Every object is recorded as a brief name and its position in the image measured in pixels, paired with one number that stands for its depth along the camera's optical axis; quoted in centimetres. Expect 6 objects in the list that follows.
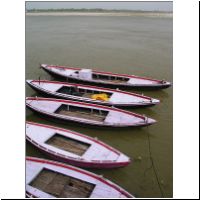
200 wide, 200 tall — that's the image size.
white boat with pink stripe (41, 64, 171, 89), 1443
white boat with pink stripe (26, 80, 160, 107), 1237
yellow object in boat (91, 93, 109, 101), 1263
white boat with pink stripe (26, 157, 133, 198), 750
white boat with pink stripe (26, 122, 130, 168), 858
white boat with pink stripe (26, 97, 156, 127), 1087
